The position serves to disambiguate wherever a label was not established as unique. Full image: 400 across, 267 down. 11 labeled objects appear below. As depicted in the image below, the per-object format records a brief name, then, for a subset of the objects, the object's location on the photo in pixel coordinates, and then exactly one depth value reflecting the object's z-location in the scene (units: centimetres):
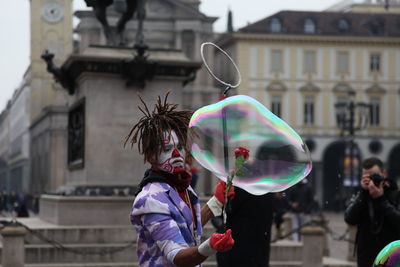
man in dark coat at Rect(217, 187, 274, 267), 993
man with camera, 900
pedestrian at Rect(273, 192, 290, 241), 2360
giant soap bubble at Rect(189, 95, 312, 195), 661
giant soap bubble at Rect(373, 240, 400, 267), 695
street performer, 595
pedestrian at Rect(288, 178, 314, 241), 2489
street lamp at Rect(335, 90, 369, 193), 3944
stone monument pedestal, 1692
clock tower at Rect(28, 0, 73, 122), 10394
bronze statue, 1787
